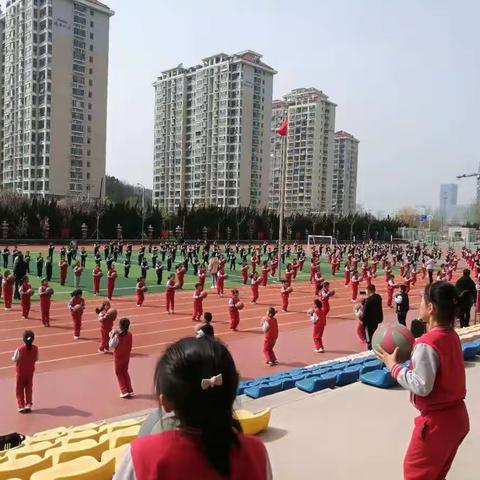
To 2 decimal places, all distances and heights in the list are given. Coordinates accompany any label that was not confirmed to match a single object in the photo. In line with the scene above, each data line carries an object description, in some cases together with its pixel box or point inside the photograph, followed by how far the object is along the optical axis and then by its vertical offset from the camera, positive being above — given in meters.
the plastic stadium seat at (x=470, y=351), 7.65 -1.79
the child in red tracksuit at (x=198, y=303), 14.65 -2.14
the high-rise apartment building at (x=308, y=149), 107.06 +18.54
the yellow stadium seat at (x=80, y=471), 2.97 -1.49
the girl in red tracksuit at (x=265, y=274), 22.89 -1.94
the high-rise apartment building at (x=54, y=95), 67.62 +18.87
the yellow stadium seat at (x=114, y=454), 3.28 -1.52
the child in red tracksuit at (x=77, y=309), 11.66 -1.86
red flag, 23.28 +4.91
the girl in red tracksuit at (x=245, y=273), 23.75 -1.96
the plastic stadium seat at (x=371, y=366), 6.71 -1.83
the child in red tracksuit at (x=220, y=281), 19.73 -1.97
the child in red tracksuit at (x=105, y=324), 10.44 -2.01
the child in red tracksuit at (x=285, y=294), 16.59 -2.07
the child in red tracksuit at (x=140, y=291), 16.64 -2.05
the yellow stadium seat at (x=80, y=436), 4.28 -1.82
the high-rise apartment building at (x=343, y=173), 118.81 +14.66
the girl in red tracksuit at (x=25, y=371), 7.35 -2.10
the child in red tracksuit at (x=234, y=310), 13.14 -2.13
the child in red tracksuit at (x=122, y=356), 8.05 -2.05
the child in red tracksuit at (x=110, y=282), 18.16 -1.90
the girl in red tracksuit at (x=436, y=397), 2.56 -0.85
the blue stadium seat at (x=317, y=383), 5.95 -1.84
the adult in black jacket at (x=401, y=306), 12.52 -1.81
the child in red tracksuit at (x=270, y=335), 10.05 -2.08
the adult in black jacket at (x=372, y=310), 10.79 -1.65
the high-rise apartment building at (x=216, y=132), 90.88 +19.16
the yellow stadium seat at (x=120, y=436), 3.81 -1.64
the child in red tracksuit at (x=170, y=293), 15.52 -1.97
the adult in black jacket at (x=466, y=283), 12.20 -1.18
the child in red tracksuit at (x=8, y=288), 15.47 -1.89
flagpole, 23.94 +2.55
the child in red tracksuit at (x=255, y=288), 18.48 -2.07
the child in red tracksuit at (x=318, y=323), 11.11 -2.04
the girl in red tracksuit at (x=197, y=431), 1.41 -0.58
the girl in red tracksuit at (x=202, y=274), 18.32 -1.62
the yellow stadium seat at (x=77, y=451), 3.52 -1.62
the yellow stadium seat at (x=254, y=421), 4.28 -1.65
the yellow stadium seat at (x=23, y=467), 3.26 -1.61
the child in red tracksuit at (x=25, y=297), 13.98 -1.94
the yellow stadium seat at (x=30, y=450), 3.89 -1.79
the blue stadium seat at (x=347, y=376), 6.38 -1.86
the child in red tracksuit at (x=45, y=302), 13.01 -1.93
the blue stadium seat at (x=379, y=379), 5.98 -1.76
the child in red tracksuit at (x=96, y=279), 18.70 -1.86
